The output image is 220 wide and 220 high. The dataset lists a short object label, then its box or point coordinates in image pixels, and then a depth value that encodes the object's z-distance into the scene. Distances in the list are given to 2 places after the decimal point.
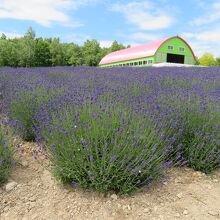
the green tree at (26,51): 31.97
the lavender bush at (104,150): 2.00
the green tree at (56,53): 37.19
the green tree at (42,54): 36.00
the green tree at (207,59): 42.49
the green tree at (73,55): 38.06
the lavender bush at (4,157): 2.20
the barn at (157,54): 25.03
